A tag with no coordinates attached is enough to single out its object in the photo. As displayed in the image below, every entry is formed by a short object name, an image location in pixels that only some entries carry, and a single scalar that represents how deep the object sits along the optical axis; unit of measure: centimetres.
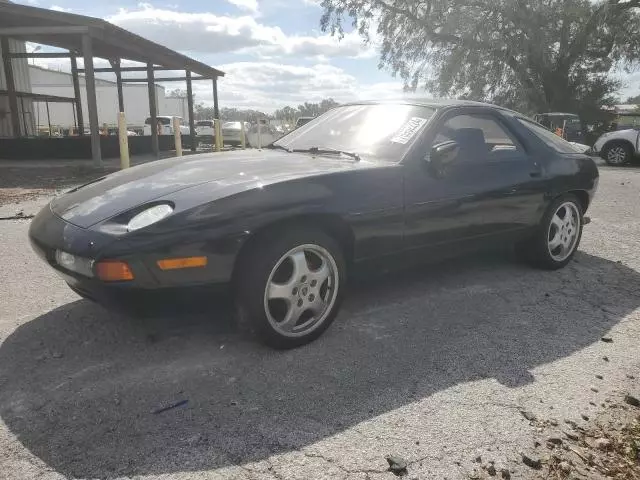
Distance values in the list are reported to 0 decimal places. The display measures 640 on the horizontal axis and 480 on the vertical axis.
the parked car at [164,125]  3150
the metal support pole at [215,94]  2083
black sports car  256
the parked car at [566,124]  1995
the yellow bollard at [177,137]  1172
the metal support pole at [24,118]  1830
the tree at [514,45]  2486
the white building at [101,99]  3569
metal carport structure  1259
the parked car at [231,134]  2623
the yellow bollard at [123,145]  995
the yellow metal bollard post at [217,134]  1549
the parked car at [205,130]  2795
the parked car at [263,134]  2202
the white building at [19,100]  1724
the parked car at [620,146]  1537
